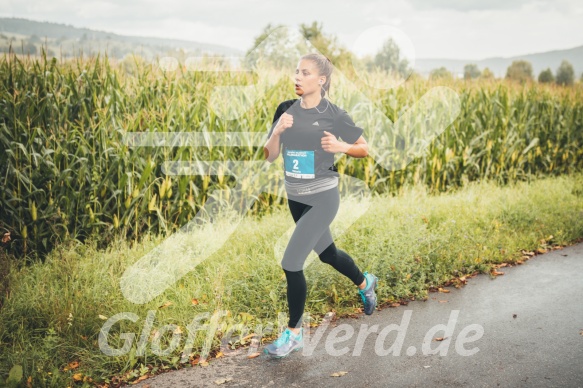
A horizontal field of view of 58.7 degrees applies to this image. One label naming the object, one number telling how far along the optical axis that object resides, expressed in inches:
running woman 151.9
